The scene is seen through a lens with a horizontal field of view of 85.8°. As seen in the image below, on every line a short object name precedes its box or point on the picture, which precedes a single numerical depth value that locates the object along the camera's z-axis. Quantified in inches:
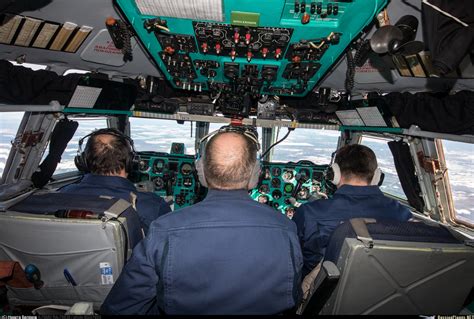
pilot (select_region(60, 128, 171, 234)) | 67.9
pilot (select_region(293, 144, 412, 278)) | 71.2
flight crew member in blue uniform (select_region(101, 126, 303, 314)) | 40.7
